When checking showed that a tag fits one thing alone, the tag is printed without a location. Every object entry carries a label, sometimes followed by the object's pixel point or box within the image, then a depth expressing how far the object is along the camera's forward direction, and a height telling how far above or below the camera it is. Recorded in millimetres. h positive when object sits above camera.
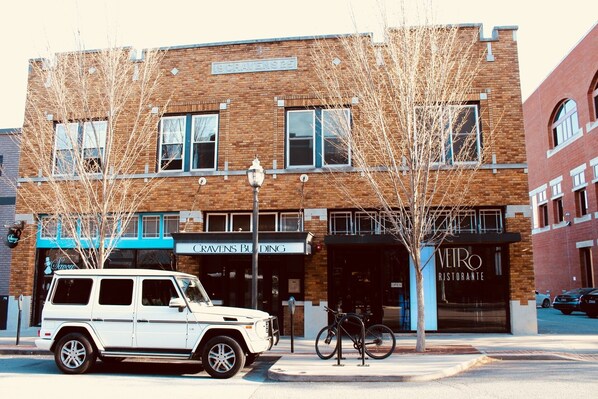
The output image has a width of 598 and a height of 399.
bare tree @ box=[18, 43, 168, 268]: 13617 +4165
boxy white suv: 9289 -837
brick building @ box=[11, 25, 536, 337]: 14531 +1907
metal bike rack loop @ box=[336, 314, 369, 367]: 9829 -1311
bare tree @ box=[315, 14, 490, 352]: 11680 +4099
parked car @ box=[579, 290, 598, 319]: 23142 -1126
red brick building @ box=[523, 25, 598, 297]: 28844 +7004
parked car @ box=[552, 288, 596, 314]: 24748 -1070
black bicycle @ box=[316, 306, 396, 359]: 10500 -1282
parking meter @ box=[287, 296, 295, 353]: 11683 -676
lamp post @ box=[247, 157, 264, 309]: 11562 +1987
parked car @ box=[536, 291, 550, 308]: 32469 -1359
